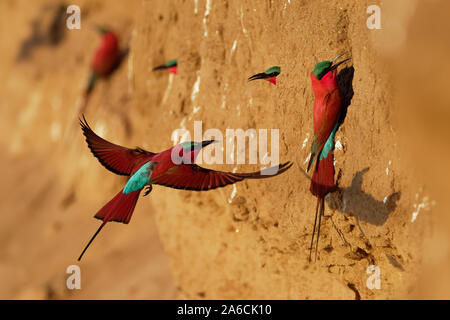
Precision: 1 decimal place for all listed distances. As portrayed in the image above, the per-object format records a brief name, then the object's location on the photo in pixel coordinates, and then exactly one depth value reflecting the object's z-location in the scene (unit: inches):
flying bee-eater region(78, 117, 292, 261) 193.9
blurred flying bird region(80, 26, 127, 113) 525.3
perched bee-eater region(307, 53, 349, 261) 206.1
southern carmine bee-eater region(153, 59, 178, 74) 310.2
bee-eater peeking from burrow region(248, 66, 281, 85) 229.0
